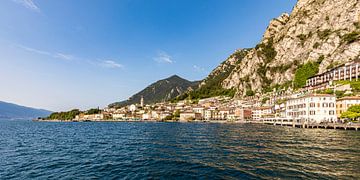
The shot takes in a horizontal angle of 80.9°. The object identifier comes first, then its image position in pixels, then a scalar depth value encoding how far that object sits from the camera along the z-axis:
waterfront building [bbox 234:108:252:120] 141.12
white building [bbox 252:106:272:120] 128.89
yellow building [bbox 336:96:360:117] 75.88
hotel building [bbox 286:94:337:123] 78.44
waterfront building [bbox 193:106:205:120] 180.40
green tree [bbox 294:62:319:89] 153.75
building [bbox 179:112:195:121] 169.70
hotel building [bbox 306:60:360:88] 115.43
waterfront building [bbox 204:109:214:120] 174.64
